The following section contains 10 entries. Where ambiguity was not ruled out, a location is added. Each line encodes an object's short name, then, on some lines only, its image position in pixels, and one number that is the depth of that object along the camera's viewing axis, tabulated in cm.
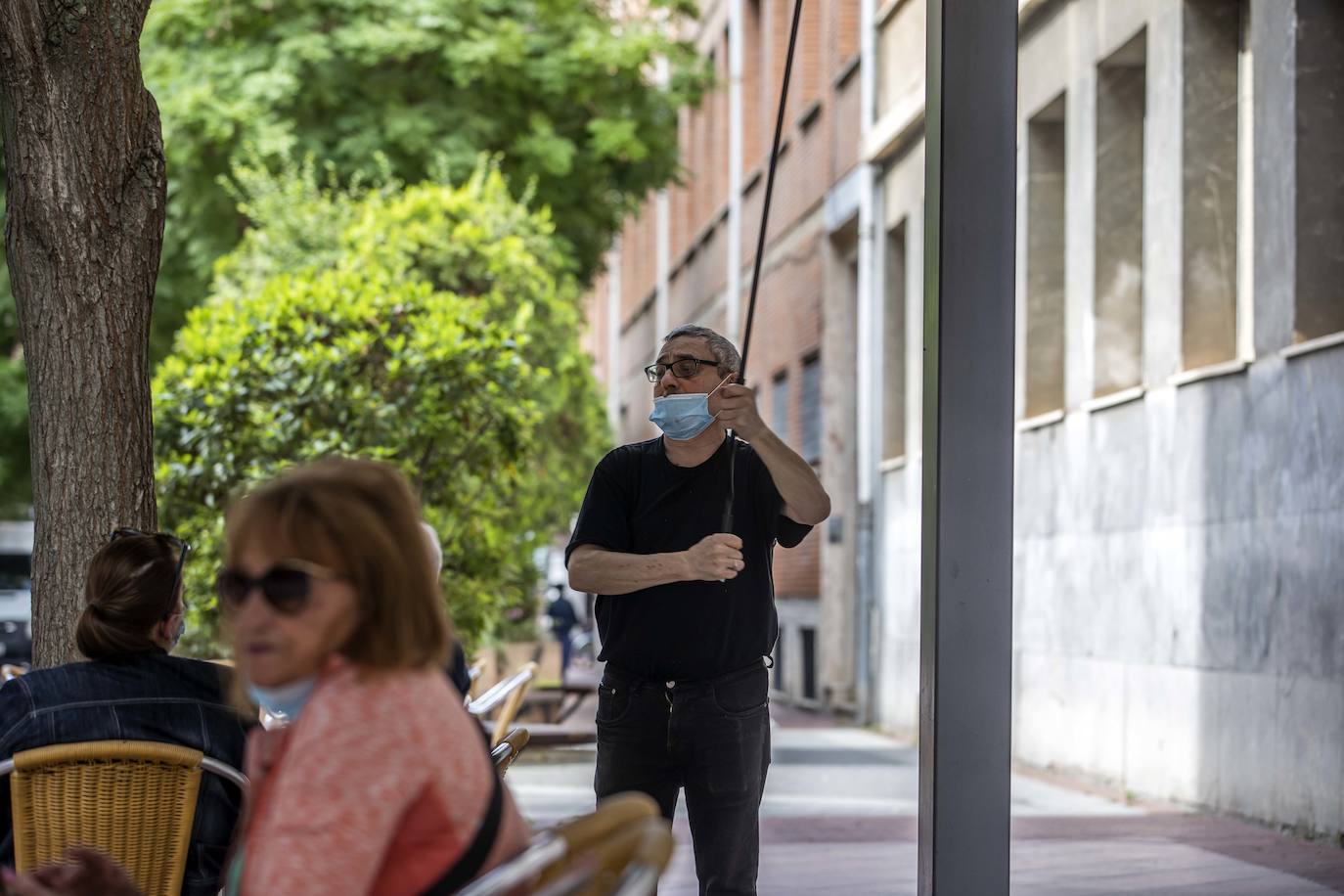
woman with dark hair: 866
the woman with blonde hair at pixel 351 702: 491
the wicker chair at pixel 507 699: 1530
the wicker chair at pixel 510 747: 1064
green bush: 2672
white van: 6887
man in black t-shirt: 1036
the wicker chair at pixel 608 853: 526
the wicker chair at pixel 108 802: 816
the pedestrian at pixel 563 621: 6881
